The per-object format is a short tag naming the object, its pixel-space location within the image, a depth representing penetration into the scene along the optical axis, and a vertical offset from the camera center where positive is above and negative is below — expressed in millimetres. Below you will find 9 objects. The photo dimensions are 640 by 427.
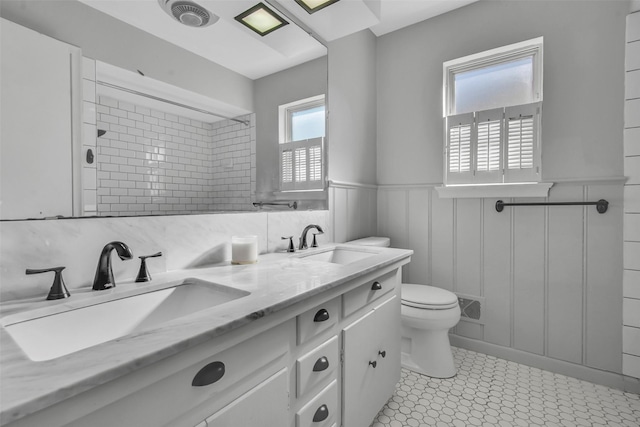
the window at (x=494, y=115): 2045 +673
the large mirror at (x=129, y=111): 792 +323
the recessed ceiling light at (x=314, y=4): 1736 +1189
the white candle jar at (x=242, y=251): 1325 -181
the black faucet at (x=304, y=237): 1756 -159
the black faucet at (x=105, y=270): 898 -183
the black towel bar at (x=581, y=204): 1824 +38
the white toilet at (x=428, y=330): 1890 -789
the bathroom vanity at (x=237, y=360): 465 -310
